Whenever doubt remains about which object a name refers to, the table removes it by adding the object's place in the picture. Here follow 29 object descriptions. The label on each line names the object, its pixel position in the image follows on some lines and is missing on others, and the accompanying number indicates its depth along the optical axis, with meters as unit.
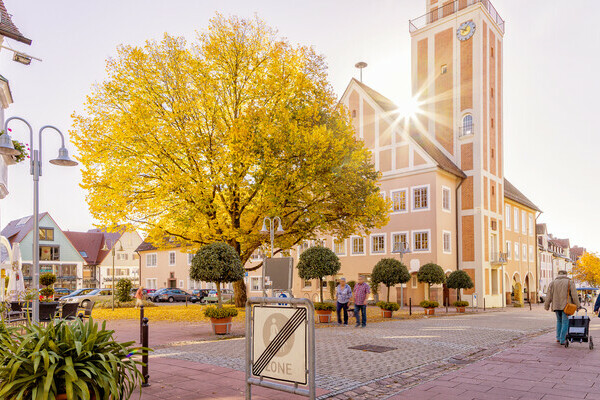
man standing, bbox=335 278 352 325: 16.97
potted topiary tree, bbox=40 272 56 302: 23.78
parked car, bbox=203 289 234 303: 38.28
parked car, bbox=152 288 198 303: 47.00
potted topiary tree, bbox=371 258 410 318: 24.11
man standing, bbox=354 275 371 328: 16.27
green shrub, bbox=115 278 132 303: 32.16
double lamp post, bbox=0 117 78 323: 9.20
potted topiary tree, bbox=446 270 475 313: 29.91
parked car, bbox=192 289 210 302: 44.81
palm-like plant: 4.17
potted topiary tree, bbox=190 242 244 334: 15.79
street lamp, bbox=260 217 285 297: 18.87
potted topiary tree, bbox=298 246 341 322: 19.58
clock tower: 37.53
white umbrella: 18.56
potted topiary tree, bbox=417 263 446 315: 27.77
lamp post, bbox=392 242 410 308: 32.70
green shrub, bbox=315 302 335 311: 17.89
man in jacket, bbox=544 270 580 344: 11.36
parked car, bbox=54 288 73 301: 47.22
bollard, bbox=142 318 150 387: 6.89
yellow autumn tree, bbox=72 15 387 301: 20.89
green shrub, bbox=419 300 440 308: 24.38
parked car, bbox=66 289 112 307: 34.99
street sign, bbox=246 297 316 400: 5.04
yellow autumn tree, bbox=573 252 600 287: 73.92
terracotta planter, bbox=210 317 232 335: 13.75
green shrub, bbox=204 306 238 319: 13.74
